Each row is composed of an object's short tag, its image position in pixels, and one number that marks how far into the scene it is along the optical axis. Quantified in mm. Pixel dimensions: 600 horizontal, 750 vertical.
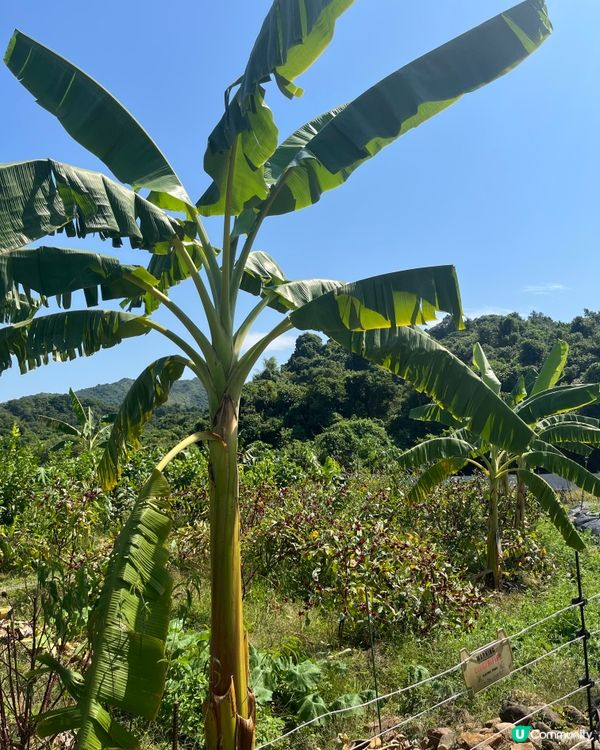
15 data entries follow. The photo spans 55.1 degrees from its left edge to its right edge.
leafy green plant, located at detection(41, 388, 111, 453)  16562
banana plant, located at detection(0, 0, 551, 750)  3158
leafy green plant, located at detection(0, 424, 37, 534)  9375
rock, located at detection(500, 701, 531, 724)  4070
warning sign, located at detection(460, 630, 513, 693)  3439
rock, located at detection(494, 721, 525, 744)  3781
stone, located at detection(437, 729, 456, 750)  3668
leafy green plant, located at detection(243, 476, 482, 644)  5910
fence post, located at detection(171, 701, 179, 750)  2762
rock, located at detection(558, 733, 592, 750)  3764
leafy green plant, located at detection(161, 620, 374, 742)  3953
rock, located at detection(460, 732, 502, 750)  3716
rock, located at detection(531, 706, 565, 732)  4047
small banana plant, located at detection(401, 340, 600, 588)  7410
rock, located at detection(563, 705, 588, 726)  4137
